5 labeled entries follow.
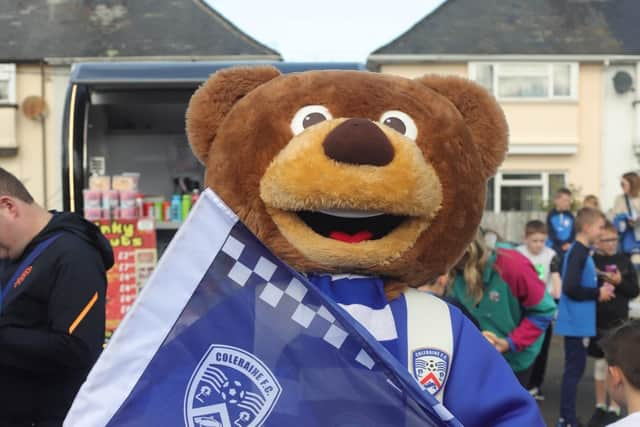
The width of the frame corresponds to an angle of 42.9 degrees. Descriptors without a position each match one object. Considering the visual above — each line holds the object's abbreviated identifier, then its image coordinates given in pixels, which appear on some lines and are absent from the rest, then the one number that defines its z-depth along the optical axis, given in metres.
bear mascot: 2.03
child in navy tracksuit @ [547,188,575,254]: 9.78
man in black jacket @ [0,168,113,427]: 2.91
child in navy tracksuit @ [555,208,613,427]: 6.24
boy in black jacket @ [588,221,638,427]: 6.49
